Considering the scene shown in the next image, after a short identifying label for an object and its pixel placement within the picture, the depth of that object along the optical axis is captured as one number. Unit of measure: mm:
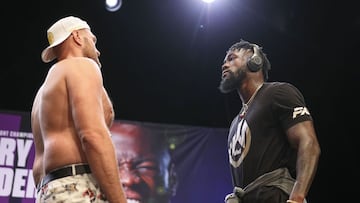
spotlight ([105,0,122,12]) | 3824
